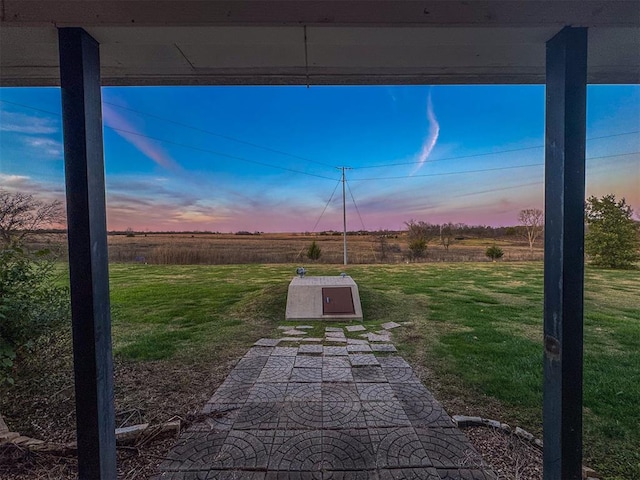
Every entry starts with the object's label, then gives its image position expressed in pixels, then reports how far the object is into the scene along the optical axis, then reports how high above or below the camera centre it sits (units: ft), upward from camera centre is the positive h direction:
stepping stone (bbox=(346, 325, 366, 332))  14.10 -4.58
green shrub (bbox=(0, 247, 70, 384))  7.00 -1.63
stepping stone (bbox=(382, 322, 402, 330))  14.43 -4.58
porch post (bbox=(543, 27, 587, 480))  3.99 -0.17
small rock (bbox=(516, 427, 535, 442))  6.12 -4.22
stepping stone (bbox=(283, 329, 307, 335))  13.62 -4.53
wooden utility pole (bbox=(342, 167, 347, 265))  39.70 +2.28
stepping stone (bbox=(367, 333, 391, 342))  12.60 -4.53
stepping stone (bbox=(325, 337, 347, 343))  12.52 -4.52
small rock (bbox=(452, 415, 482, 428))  6.63 -4.23
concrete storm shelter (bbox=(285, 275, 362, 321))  16.10 -3.82
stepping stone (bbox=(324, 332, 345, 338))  13.20 -4.55
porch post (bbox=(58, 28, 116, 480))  3.89 -0.04
